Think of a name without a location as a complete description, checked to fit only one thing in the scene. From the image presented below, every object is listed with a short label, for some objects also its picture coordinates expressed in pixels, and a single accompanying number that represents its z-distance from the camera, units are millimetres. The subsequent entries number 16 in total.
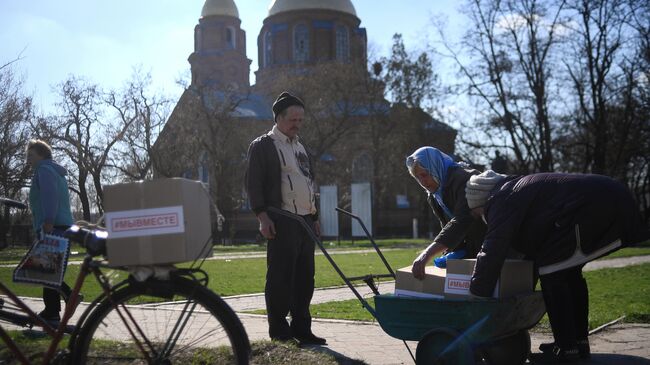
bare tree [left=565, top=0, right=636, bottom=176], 31766
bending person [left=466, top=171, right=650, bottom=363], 4027
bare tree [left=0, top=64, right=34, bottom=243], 22688
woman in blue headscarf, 4379
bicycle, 3438
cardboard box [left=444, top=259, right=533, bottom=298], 4059
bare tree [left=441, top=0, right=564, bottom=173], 32781
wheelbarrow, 3836
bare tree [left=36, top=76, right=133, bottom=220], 32781
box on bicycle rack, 3387
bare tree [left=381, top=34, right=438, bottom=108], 39969
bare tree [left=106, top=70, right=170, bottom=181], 35031
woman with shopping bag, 6367
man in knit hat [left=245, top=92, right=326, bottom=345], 5152
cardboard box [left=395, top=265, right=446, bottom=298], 4258
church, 37312
